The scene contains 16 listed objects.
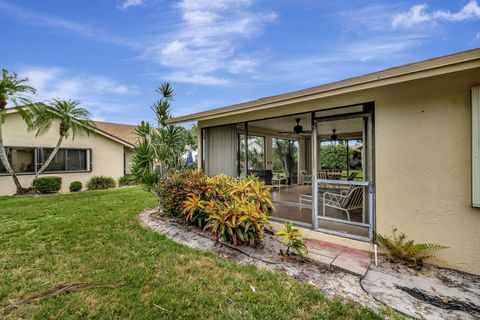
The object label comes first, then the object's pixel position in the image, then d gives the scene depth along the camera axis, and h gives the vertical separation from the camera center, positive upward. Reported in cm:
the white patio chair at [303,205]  604 -131
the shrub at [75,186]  1208 -140
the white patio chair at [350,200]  456 -90
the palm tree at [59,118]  1081 +213
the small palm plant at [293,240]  357 -133
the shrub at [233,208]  396 -96
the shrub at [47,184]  1069 -116
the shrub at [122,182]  1443 -144
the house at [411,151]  315 +7
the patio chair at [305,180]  1051 -108
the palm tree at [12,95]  958 +289
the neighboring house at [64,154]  1070 +33
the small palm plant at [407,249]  338 -146
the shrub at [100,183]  1295 -135
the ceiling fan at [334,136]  901 +94
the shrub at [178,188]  539 -74
